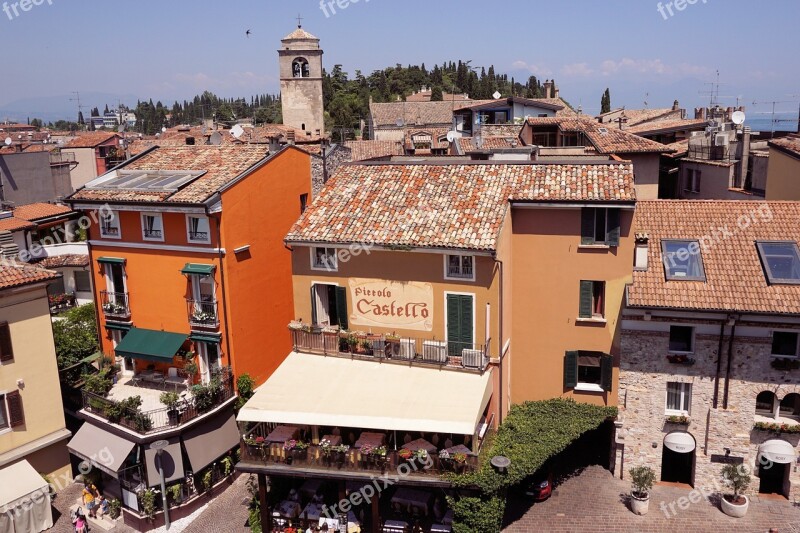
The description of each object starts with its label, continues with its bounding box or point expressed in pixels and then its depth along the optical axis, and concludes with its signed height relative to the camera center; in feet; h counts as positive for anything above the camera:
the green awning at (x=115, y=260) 88.89 -18.56
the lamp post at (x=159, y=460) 74.49 -39.51
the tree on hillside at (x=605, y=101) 317.34 +2.95
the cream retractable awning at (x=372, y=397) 66.39 -29.32
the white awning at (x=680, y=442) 75.72 -37.59
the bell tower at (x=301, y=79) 236.43 +12.33
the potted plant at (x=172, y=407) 78.95 -33.84
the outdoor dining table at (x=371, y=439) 70.23 -33.95
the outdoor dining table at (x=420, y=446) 68.85 -34.01
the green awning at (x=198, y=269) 82.33 -18.48
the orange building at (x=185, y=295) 81.25 -23.08
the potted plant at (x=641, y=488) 74.33 -41.98
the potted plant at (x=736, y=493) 72.84 -42.54
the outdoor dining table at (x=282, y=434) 72.23 -34.22
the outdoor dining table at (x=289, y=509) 75.36 -43.84
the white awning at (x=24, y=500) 76.13 -42.83
